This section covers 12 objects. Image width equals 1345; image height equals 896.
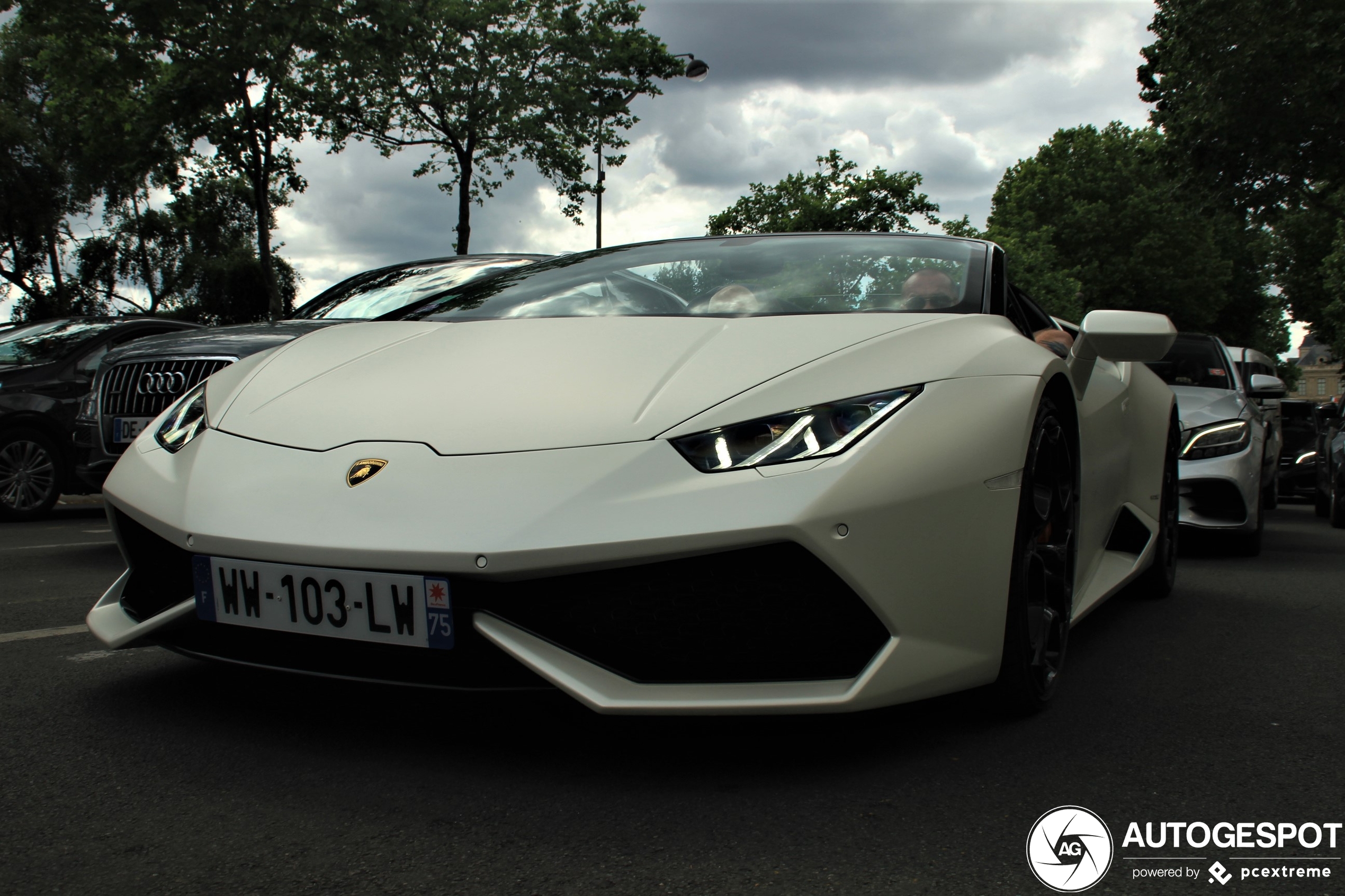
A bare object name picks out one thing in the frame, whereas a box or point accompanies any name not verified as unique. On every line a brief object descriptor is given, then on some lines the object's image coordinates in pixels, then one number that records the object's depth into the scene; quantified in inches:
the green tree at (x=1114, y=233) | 1750.7
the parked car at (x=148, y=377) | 217.9
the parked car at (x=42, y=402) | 324.2
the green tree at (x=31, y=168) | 1105.4
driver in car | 120.5
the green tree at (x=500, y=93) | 822.5
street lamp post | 890.1
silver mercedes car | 239.9
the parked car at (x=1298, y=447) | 581.0
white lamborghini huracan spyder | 84.7
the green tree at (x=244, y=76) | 637.3
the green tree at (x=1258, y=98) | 542.6
